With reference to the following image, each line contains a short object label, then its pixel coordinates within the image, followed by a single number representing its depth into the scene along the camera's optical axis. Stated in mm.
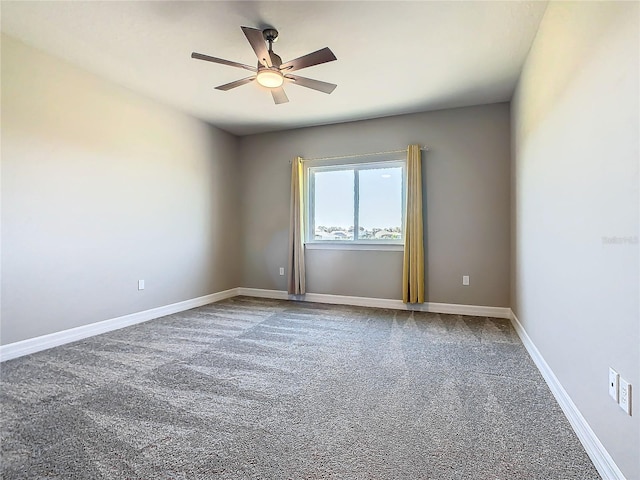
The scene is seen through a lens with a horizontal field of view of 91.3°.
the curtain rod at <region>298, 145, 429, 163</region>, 4125
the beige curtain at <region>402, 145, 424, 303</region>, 4031
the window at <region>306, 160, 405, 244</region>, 4402
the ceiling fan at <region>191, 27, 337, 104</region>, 2203
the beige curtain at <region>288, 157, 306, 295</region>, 4676
